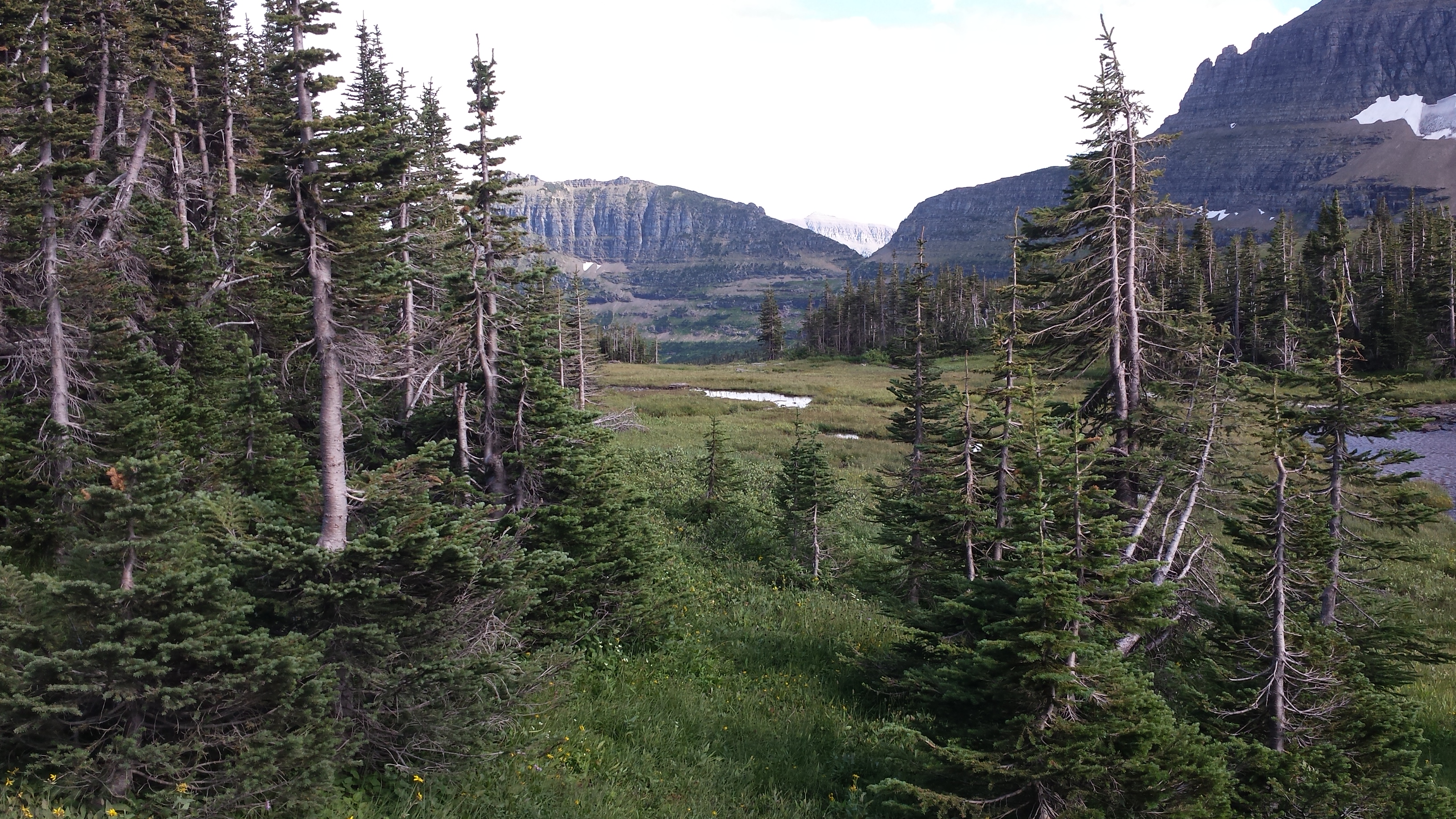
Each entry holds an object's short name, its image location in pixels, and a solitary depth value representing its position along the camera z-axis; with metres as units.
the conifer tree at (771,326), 115.06
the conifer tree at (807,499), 19.45
